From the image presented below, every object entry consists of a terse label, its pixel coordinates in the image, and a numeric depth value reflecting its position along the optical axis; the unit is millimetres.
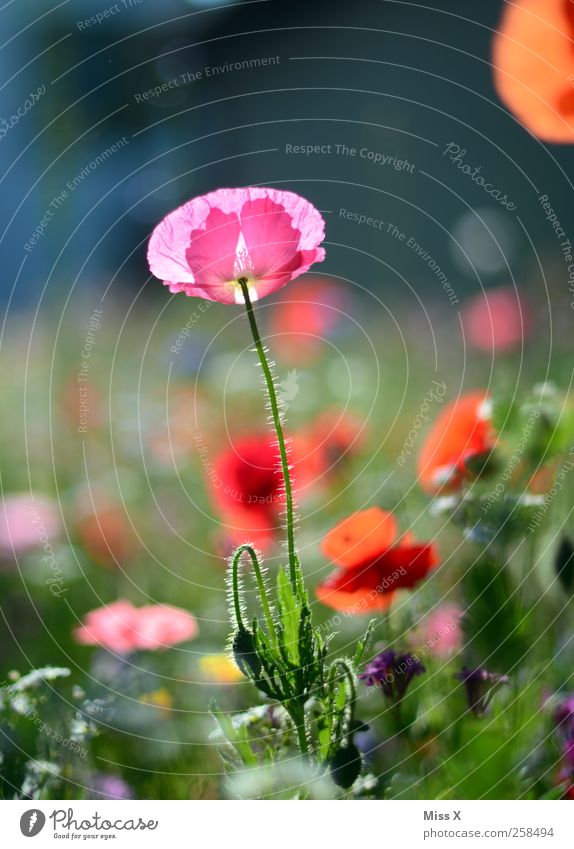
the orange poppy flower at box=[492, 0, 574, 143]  1136
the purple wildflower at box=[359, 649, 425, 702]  1026
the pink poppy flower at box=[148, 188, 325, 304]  973
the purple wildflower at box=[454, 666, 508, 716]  1043
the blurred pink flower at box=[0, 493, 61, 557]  1249
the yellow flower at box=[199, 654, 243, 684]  1123
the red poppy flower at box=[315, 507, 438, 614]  1043
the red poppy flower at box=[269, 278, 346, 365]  1960
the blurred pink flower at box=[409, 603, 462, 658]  1083
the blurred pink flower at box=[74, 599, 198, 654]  1128
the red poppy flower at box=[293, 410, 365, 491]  1291
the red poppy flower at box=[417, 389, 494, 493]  1099
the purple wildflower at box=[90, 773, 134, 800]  1044
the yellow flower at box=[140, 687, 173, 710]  1144
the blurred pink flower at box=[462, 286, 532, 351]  1541
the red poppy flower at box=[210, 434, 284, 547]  1166
